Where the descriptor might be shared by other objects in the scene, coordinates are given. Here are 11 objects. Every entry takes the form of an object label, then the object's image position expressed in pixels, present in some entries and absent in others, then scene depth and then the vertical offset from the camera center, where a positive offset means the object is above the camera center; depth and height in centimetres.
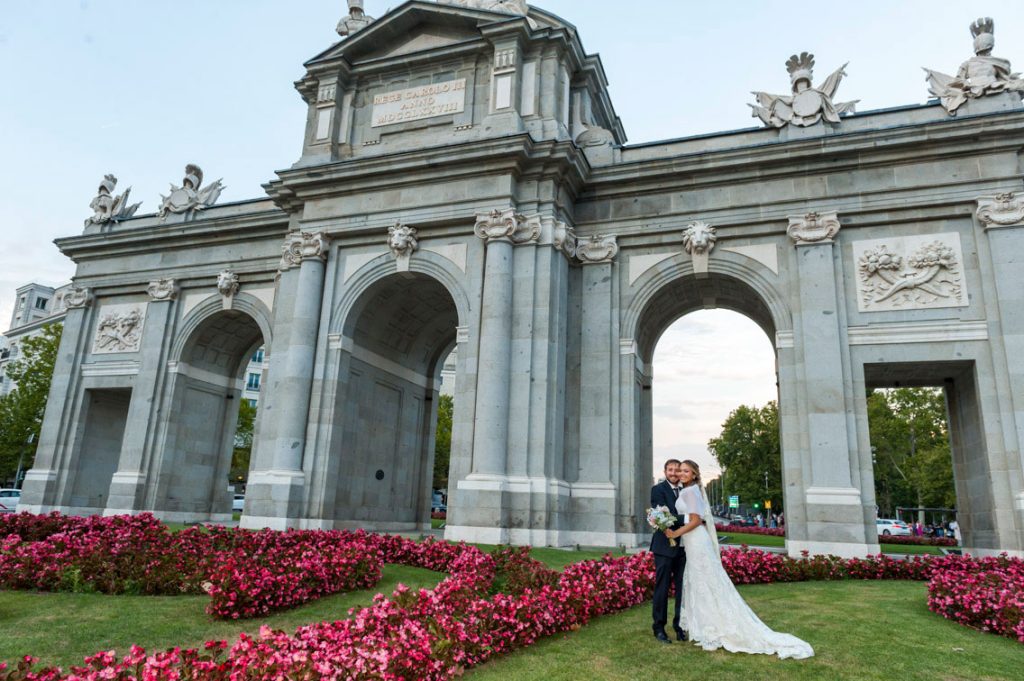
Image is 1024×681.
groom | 824 -59
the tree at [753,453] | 6188 +555
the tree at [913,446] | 4634 +574
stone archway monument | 1750 +644
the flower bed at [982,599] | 889 -102
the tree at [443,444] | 5941 +475
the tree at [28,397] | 4034 +507
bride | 765 -100
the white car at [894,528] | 4094 -52
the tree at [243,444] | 5191 +400
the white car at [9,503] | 2920 -86
